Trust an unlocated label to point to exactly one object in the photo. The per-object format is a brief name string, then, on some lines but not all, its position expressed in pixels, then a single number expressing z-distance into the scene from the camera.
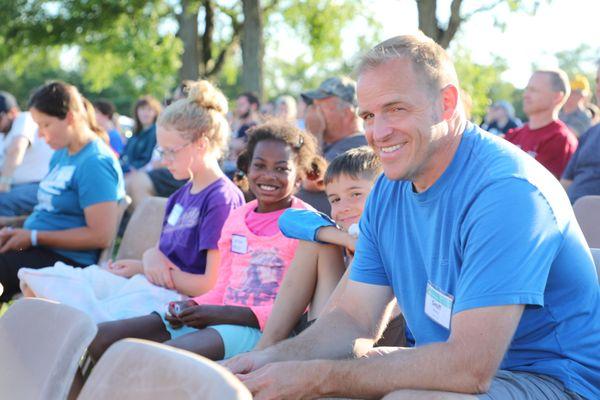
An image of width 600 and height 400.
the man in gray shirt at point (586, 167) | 4.91
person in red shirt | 5.78
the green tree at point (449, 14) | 11.02
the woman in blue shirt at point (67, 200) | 4.59
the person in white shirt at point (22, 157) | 6.86
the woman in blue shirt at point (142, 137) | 8.90
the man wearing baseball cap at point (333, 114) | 5.54
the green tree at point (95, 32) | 18.17
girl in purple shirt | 3.76
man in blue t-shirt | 1.89
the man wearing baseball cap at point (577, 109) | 8.47
